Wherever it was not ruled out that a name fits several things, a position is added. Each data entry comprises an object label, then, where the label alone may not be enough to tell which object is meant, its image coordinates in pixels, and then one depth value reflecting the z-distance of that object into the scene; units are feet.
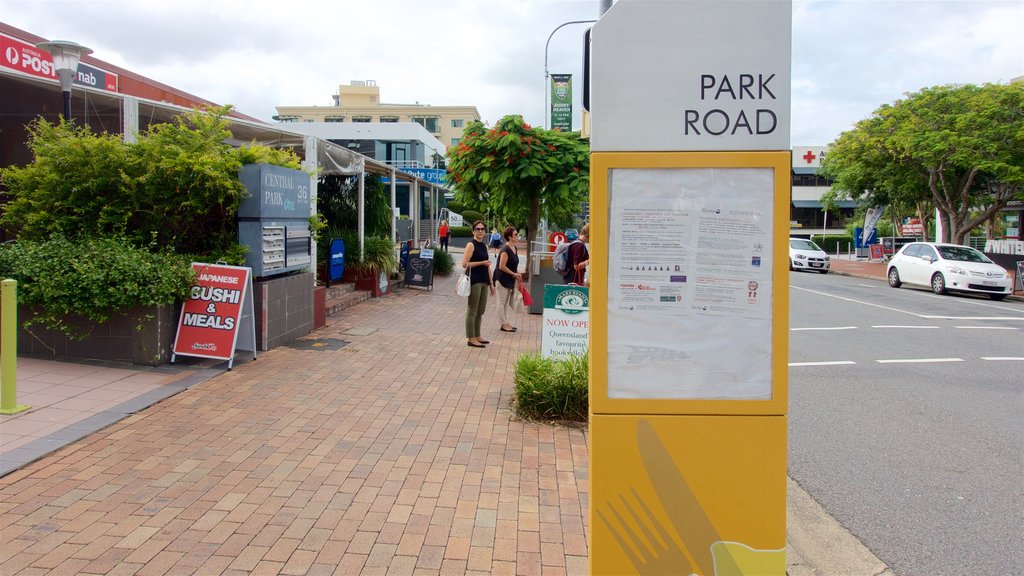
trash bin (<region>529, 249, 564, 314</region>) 47.52
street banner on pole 59.41
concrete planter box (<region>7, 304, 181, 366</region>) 25.02
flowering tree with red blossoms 48.88
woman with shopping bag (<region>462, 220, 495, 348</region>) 33.42
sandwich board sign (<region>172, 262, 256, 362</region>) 25.76
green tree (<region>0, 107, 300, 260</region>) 26.45
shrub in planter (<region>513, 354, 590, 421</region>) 21.25
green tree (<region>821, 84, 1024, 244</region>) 75.41
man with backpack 37.50
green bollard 18.90
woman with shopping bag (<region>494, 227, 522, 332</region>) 36.91
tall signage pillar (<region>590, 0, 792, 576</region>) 9.80
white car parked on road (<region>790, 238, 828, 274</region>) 101.86
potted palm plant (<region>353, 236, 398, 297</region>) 51.19
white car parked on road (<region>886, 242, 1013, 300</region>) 64.85
